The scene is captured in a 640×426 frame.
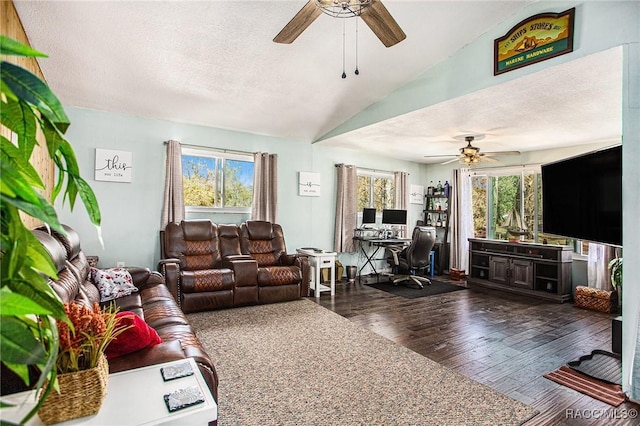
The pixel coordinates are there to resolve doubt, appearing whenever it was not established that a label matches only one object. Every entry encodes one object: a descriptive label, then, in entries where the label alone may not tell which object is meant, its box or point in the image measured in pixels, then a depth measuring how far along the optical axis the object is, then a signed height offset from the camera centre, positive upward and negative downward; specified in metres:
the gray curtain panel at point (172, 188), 4.59 +0.30
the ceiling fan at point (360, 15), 1.99 +1.22
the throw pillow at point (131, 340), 1.50 -0.59
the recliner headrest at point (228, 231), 4.82 -0.30
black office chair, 5.54 -0.73
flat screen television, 2.47 +0.13
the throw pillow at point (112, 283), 3.06 -0.67
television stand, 4.96 -0.89
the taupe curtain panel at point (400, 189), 7.00 +0.45
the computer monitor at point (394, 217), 6.57 -0.11
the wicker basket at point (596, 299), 4.33 -1.13
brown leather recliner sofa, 3.99 -0.73
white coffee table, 0.99 -0.61
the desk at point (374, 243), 5.93 -0.57
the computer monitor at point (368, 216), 6.42 -0.10
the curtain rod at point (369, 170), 6.20 +0.82
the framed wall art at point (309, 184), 5.81 +0.46
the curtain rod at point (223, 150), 4.87 +0.91
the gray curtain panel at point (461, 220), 6.65 -0.17
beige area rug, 2.03 -1.21
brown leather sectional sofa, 1.46 -0.65
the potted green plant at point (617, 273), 3.67 -0.66
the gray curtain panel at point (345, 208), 6.15 +0.05
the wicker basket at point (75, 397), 0.96 -0.54
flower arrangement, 1.00 -0.40
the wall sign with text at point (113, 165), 4.29 +0.57
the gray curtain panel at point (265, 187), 5.29 +0.37
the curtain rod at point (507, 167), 5.90 +0.81
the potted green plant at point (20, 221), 0.54 -0.02
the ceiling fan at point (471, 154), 4.98 +0.84
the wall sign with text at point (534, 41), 2.68 +1.43
